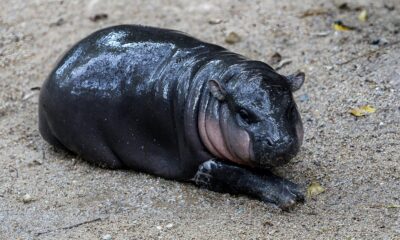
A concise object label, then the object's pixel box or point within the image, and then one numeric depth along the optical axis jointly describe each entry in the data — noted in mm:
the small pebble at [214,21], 16339
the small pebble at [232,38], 15547
